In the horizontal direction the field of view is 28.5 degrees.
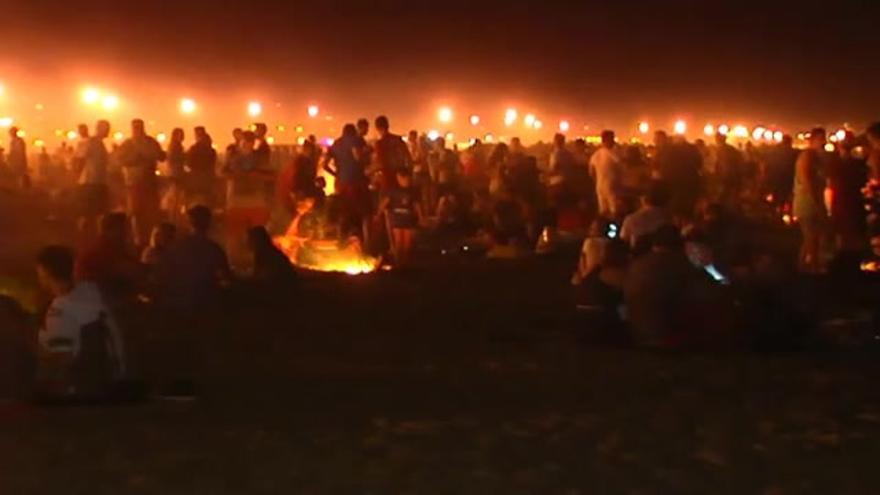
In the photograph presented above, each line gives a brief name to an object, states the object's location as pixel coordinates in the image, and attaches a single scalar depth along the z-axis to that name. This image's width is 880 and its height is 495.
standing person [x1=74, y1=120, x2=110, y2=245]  16.88
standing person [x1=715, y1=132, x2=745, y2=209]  32.31
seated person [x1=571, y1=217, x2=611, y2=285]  15.68
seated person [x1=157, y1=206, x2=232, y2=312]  14.93
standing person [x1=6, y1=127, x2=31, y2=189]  33.53
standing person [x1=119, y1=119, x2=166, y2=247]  21.09
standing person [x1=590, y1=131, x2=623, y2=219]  22.45
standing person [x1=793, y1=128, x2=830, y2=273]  20.23
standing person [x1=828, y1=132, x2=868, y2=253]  19.69
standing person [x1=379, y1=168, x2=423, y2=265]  20.44
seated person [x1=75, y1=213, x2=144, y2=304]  13.78
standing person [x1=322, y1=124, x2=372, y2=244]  20.59
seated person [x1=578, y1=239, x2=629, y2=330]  14.16
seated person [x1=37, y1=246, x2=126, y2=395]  11.08
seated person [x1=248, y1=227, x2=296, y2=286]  16.73
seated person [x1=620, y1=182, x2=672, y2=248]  16.16
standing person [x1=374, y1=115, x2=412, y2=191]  20.81
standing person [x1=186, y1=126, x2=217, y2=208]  23.42
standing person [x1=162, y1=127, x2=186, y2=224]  23.28
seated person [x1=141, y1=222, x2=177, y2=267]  16.31
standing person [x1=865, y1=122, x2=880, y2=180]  16.92
